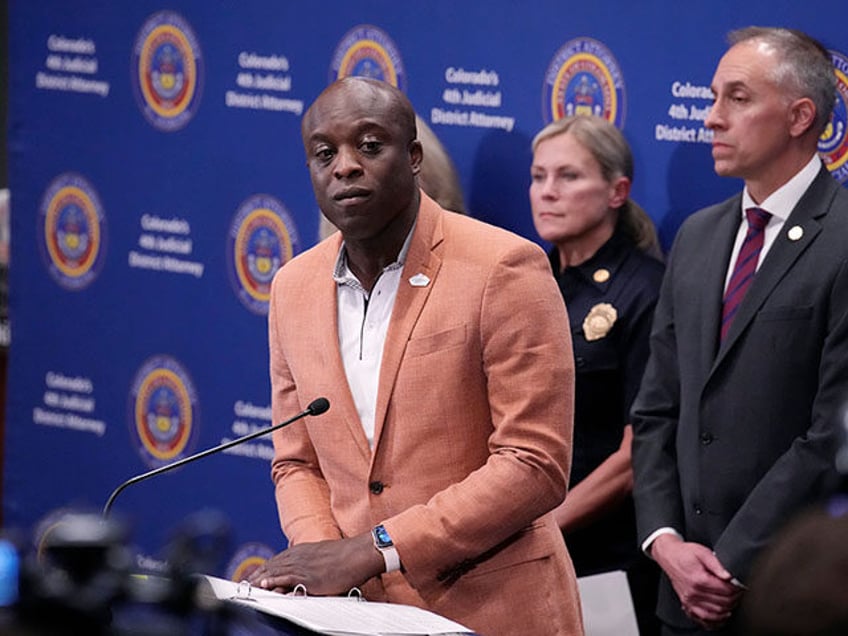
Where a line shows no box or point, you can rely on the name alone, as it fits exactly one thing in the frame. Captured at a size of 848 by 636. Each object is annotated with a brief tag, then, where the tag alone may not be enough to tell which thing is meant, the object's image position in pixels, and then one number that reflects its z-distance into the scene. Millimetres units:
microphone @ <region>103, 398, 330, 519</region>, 5327
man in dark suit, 7301
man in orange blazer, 5859
